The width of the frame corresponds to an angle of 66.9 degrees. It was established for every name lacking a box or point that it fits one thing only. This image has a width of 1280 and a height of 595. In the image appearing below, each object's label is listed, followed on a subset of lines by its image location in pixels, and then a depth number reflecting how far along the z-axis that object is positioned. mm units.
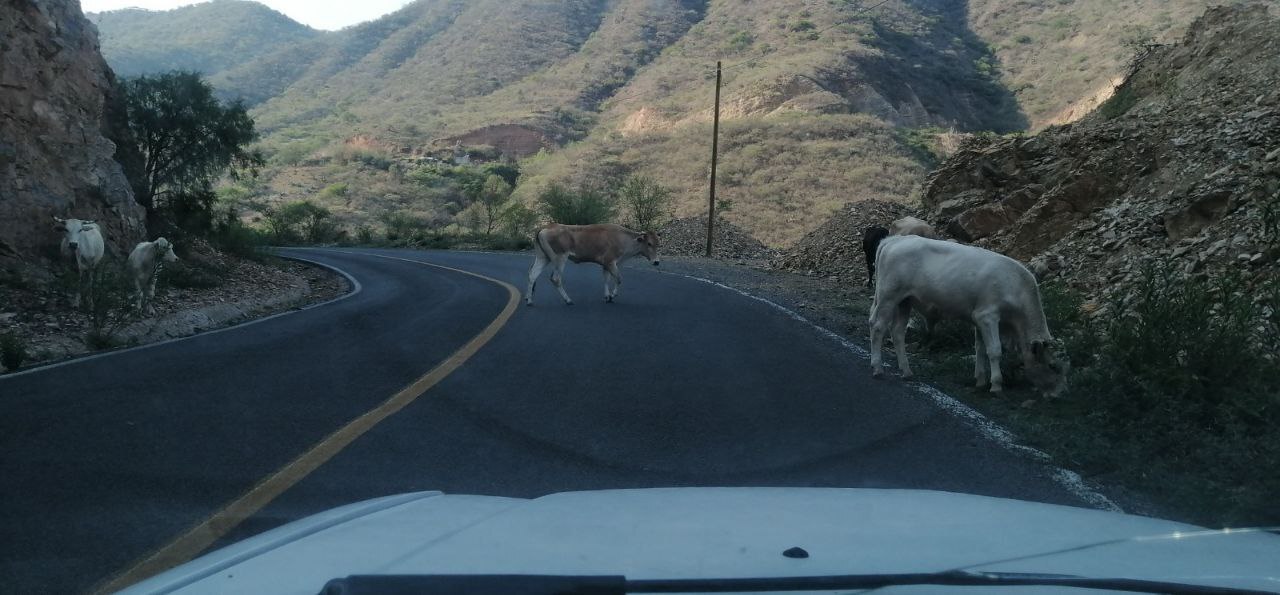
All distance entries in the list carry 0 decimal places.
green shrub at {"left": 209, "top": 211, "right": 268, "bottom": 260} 25578
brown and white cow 16438
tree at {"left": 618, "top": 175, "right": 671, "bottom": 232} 42781
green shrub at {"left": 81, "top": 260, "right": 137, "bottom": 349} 12086
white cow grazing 8055
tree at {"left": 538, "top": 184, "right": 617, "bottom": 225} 41875
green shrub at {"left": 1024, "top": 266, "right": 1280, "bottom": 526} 5352
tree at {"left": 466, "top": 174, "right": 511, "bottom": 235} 57166
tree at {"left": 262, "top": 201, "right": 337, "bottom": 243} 53094
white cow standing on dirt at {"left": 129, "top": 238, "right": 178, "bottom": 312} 15539
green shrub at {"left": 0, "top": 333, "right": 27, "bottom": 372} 10086
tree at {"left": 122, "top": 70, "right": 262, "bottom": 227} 24734
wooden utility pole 36281
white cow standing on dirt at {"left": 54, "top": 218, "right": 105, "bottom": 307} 15406
